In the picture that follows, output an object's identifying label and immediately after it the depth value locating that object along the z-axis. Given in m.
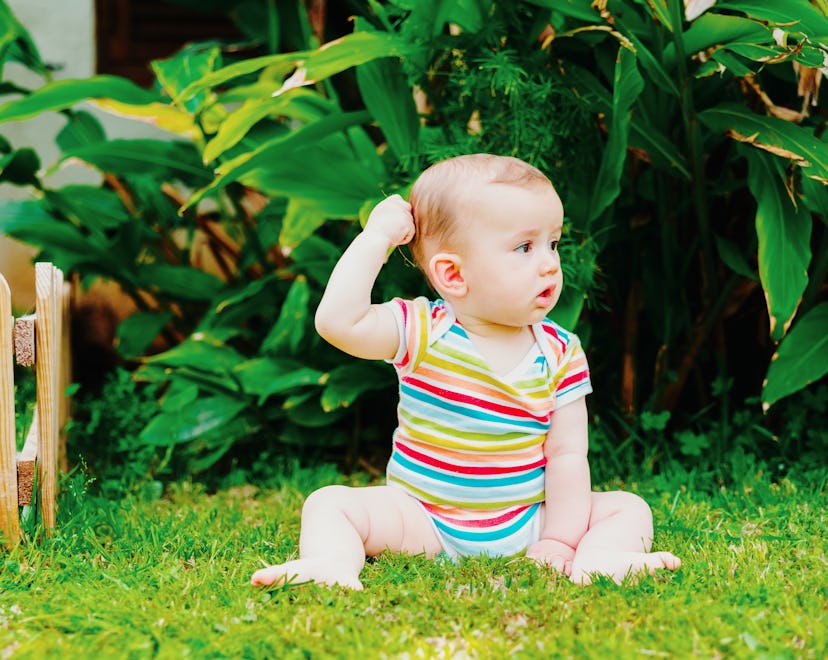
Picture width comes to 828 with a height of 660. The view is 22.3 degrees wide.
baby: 2.15
